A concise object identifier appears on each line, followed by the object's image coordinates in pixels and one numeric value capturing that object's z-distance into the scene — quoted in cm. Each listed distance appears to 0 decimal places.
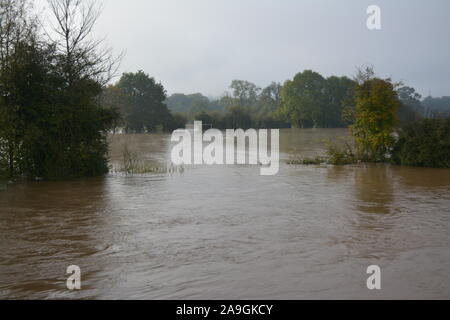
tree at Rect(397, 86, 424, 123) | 1987
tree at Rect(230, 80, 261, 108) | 12000
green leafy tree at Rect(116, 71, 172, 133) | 7081
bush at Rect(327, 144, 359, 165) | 1973
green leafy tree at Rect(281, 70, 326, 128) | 8312
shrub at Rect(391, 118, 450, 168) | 1797
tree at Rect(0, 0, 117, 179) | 1421
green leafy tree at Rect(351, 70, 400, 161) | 1961
